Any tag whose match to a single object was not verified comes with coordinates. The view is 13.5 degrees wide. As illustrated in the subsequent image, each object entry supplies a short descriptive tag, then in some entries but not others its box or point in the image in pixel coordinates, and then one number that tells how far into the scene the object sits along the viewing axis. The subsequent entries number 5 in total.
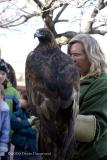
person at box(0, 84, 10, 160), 4.93
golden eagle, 3.16
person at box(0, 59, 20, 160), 5.60
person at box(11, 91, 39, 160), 5.09
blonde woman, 3.35
